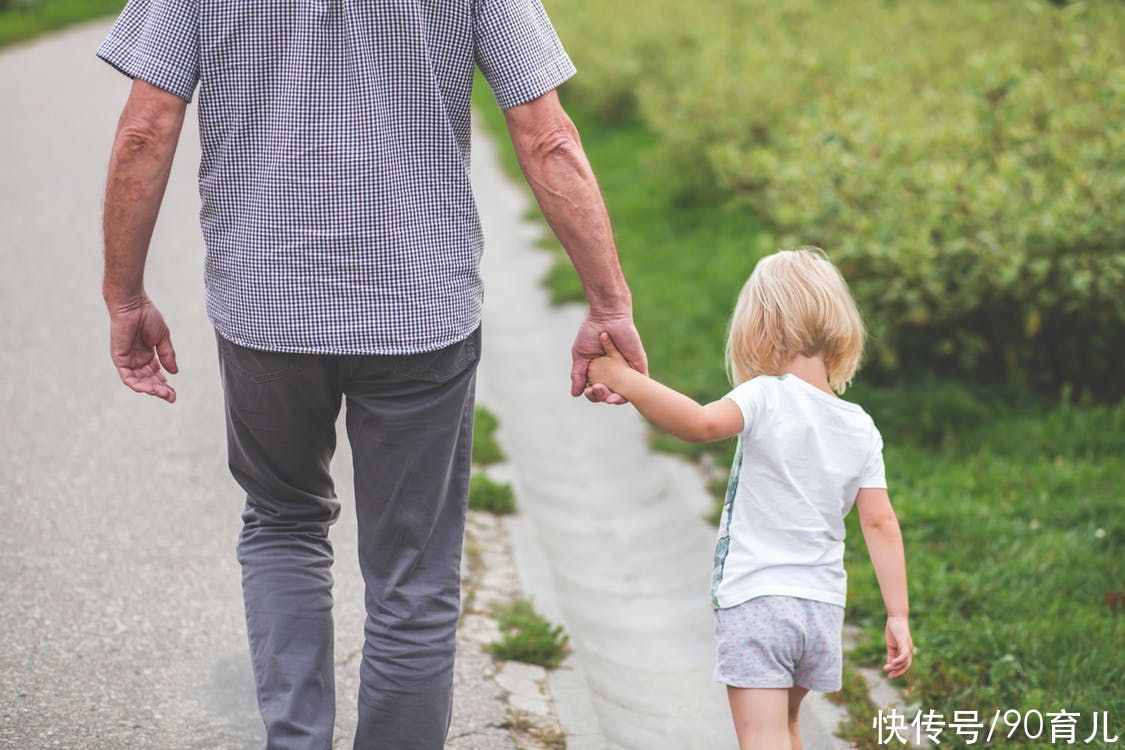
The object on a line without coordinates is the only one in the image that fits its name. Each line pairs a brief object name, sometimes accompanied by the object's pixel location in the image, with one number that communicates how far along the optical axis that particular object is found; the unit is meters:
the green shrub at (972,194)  10.52
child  5.10
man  4.64
